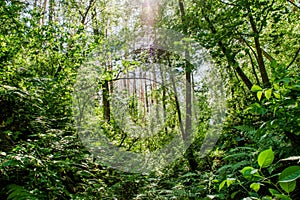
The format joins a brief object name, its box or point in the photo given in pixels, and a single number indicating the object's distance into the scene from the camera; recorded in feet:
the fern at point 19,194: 3.89
